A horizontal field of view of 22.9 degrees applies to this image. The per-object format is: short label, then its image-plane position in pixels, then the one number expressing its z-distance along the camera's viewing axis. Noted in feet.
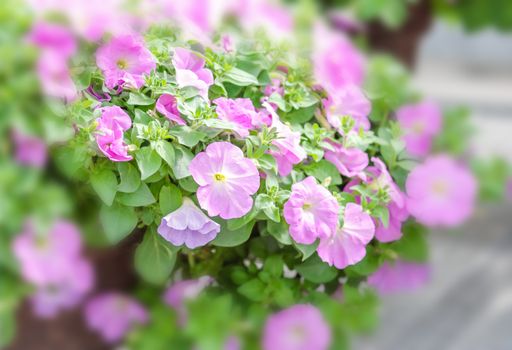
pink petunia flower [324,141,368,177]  3.67
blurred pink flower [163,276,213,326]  7.02
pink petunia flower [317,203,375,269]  3.52
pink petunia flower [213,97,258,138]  3.47
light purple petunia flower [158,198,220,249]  3.37
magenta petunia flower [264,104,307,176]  3.49
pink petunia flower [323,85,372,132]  3.79
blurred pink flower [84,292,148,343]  7.65
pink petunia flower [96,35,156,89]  3.55
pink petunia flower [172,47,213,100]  3.53
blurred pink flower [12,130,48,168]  5.11
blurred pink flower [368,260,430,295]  4.16
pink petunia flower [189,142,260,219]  3.38
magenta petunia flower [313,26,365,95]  6.19
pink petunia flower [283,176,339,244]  3.45
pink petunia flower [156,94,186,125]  3.48
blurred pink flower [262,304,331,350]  4.35
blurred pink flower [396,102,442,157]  6.92
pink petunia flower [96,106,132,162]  3.37
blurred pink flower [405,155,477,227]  6.84
